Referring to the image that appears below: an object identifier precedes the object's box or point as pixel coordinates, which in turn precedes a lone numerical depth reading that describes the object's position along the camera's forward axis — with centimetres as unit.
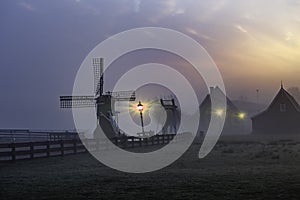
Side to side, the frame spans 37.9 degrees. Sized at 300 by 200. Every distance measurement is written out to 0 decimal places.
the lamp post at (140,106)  4236
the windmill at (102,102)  4762
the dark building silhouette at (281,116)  7675
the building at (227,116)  9556
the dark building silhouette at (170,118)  7406
